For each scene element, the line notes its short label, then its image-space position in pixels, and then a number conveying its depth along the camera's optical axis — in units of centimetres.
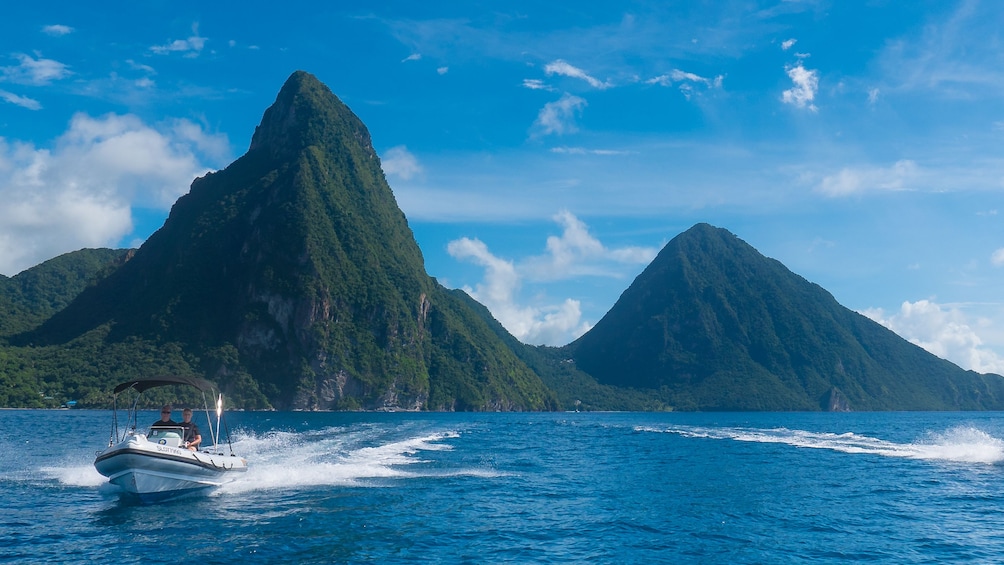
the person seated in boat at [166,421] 2823
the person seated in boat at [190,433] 2813
